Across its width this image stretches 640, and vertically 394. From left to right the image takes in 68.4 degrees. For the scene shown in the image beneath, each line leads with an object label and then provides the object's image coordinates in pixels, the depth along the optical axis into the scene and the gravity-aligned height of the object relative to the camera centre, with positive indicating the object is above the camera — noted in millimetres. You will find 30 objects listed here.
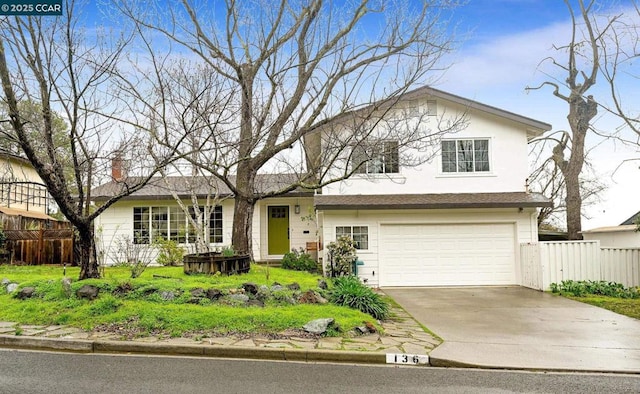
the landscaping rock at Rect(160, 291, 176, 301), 8969 -1381
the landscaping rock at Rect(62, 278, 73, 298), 9211 -1246
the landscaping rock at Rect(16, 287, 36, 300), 9641 -1394
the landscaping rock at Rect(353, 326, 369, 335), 7798 -1823
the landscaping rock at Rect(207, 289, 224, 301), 9050 -1384
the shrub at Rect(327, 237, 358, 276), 14398 -1094
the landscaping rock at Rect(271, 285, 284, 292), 9750 -1389
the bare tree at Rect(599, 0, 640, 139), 14641 +4785
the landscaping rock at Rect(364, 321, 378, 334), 7910 -1810
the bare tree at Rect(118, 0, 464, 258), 11766 +3959
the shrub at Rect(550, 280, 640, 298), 12859 -2007
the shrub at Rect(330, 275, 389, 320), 9227 -1602
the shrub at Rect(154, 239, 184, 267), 16156 -1037
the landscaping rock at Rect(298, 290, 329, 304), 9372 -1551
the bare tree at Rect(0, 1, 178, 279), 9297 +2651
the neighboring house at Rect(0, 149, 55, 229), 19922 +892
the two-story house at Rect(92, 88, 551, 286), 15078 +403
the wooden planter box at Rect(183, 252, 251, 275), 11539 -1039
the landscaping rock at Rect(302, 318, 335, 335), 7602 -1711
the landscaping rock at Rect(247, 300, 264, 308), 9008 -1556
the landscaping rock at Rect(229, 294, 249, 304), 9008 -1457
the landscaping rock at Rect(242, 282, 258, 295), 9406 -1322
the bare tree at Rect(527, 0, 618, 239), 19522 +4724
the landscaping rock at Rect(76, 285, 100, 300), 8977 -1296
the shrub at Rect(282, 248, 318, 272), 15362 -1364
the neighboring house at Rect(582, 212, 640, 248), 18031 -746
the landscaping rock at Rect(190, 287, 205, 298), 9070 -1361
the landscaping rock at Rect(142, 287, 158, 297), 9105 -1322
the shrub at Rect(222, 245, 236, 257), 11941 -785
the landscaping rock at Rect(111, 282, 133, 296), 9086 -1271
